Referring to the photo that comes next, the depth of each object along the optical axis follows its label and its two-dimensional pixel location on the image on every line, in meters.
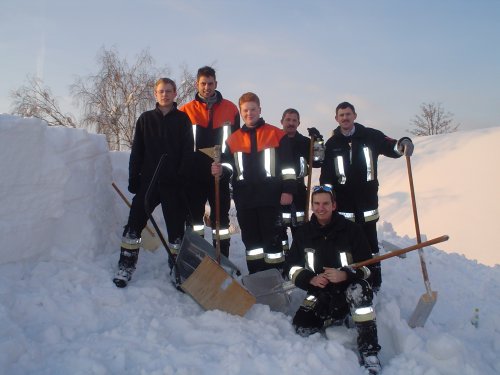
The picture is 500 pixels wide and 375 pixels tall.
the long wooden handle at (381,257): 3.05
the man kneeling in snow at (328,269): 3.01
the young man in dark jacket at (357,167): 4.04
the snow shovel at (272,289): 3.63
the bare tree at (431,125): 35.69
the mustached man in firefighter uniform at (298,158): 4.59
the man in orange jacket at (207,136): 4.30
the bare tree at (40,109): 21.95
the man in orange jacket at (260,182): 3.90
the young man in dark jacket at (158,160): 3.91
